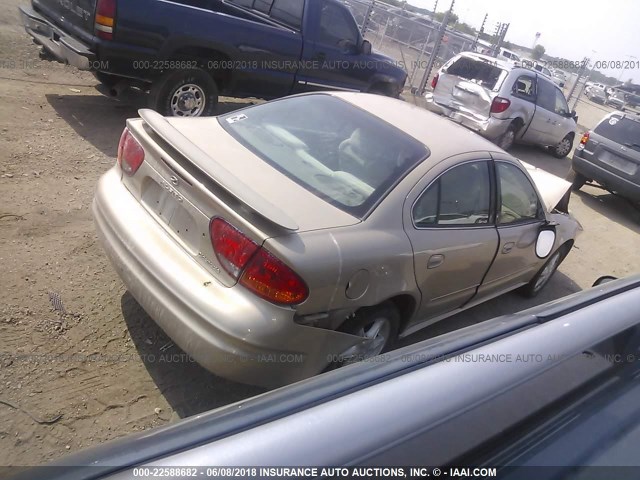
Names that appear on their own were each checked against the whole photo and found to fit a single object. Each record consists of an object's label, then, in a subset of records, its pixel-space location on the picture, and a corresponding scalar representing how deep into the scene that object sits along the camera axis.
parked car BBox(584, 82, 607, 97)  35.31
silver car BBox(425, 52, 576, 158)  9.70
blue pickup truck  5.46
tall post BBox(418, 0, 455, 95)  11.51
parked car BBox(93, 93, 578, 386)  2.38
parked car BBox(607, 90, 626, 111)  31.94
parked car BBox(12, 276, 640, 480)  0.96
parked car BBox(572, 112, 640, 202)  8.48
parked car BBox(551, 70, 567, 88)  33.23
